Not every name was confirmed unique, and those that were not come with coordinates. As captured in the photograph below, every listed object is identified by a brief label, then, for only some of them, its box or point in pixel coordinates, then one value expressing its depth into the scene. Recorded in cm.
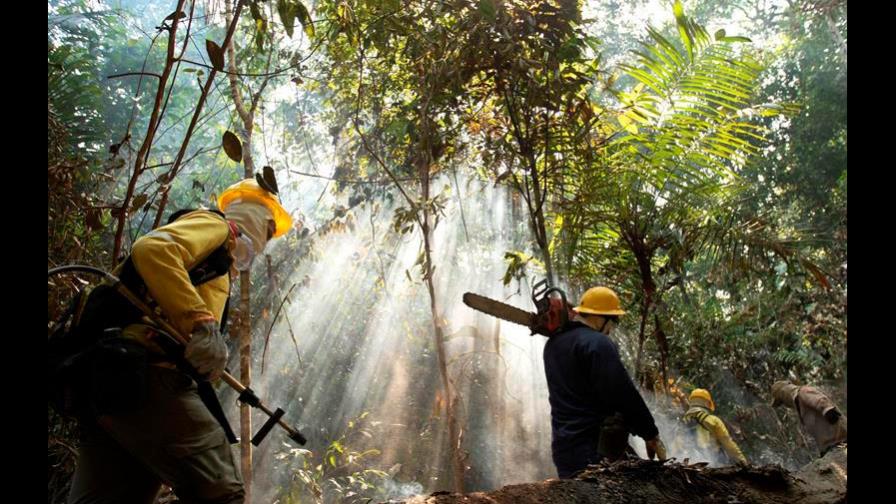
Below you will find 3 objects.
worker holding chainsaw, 358
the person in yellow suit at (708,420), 745
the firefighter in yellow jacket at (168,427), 219
